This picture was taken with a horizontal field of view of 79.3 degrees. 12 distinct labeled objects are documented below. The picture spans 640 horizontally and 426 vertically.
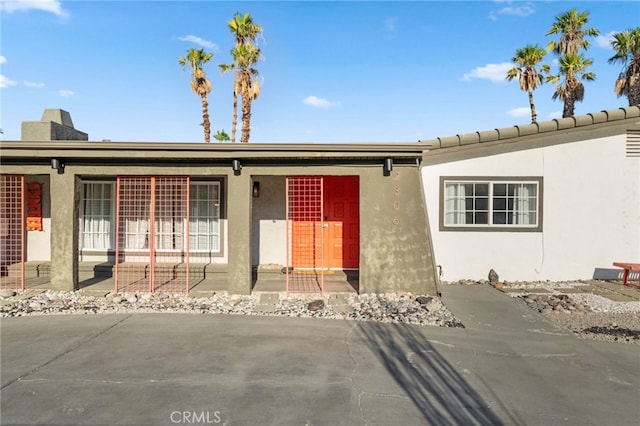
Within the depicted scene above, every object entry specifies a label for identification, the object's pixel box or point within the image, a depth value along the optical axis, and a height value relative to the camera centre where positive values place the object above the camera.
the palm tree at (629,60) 19.19 +7.91
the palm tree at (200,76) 20.94 +7.71
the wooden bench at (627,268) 8.48 -1.15
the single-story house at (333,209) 7.86 +0.19
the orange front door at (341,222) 10.06 -0.15
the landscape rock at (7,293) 7.77 -1.55
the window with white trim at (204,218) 10.17 -0.04
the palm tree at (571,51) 19.86 +9.06
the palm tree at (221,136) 30.53 +6.37
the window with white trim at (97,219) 10.33 -0.06
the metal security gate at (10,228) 9.47 -0.28
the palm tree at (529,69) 20.17 +7.81
